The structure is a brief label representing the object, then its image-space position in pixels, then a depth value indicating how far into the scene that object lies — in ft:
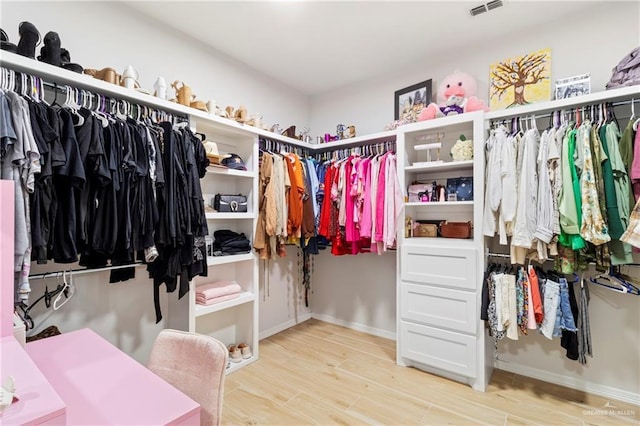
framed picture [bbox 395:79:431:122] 9.03
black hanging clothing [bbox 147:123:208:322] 5.97
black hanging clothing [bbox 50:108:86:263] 4.73
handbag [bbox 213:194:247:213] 7.86
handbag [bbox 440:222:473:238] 7.63
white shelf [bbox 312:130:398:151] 8.80
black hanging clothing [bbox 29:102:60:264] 4.44
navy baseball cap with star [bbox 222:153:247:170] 8.02
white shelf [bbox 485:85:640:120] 5.80
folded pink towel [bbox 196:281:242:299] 7.65
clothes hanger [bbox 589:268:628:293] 6.08
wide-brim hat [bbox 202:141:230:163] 7.20
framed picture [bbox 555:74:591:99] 6.54
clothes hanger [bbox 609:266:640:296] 5.85
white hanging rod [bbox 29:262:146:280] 5.19
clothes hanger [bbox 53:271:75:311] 5.42
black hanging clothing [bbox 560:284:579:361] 6.25
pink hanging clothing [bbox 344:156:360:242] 8.76
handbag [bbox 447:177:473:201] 7.60
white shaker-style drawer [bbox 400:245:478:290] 7.06
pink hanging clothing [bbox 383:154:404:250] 8.16
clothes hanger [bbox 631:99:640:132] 5.73
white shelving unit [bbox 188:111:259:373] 8.07
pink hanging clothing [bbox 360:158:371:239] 8.46
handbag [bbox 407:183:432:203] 8.27
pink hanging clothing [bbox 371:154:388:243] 8.30
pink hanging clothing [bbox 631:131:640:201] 5.47
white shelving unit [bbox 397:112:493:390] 7.03
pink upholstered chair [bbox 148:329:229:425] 3.47
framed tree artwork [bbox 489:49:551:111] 7.48
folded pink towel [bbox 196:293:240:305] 7.59
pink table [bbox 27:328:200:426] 2.75
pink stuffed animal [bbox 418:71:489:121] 7.47
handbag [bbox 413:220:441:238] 8.20
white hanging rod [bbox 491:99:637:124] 6.16
